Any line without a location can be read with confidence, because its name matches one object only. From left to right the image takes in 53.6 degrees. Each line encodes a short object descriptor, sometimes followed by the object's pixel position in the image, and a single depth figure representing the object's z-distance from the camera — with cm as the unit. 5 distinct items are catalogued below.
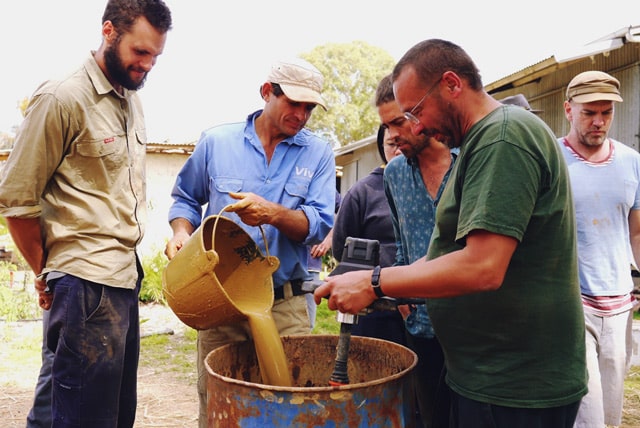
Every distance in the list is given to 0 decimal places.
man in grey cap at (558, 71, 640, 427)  333
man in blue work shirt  291
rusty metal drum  194
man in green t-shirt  170
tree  3294
